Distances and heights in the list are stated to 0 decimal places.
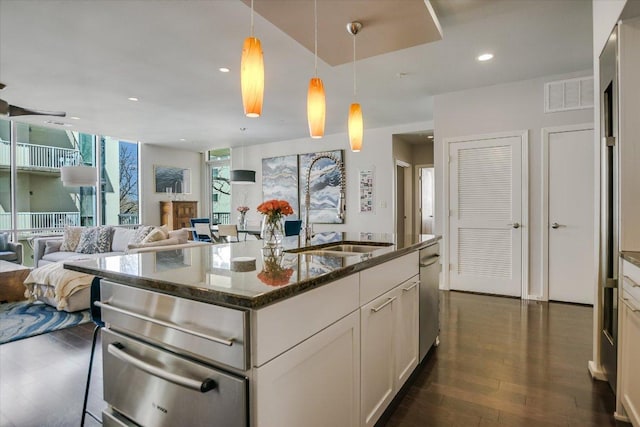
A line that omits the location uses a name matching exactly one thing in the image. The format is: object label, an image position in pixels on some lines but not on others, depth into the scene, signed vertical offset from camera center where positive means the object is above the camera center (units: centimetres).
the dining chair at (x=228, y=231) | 596 -39
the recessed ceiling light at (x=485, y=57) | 343 +154
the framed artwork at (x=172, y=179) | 835 +76
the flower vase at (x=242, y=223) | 600 -26
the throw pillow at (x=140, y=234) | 490 -37
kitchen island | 101 -45
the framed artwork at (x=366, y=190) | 687 +35
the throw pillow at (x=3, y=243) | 556 -54
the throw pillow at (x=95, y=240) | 535 -49
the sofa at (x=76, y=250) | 368 -64
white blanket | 362 -80
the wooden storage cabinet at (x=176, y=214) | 805 -12
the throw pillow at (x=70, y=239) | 549 -47
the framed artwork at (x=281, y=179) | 776 +69
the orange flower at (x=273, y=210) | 193 -1
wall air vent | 384 +129
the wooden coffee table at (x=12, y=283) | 407 -88
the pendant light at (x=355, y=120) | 246 +65
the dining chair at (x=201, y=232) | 632 -43
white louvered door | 424 -11
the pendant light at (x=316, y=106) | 203 +61
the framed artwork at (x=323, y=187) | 723 +47
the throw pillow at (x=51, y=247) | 546 -59
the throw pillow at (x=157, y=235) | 443 -34
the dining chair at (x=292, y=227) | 578 -32
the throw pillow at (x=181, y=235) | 480 -37
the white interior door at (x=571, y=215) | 389 -10
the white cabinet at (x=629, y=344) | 158 -68
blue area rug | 314 -112
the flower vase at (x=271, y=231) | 195 -13
